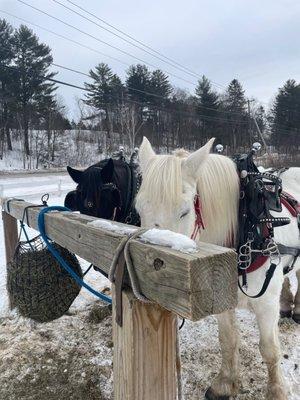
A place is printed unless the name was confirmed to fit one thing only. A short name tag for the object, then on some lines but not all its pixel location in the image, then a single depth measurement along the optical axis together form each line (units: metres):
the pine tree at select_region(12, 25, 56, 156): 30.42
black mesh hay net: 2.48
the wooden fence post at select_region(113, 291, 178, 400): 0.97
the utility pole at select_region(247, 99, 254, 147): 40.41
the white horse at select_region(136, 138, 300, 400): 1.76
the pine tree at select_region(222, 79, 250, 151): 41.33
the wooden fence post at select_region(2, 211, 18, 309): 3.85
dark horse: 2.98
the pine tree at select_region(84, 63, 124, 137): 35.28
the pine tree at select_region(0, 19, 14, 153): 30.08
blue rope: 2.13
